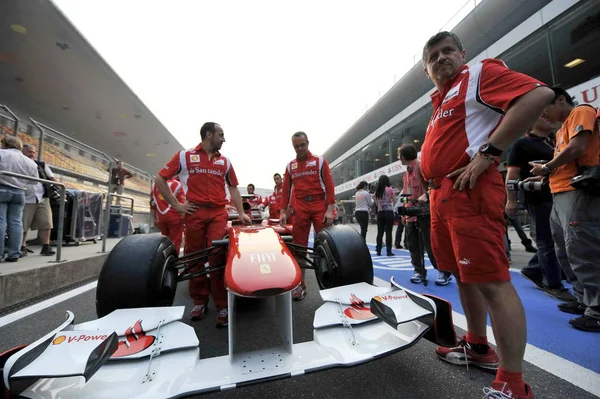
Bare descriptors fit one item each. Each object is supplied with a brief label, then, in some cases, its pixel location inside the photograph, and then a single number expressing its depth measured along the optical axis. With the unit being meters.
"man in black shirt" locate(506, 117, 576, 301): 2.72
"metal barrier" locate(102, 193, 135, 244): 4.74
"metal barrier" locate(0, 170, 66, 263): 3.54
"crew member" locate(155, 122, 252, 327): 2.71
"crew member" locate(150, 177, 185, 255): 3.98
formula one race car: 1.02
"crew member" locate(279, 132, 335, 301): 3.48
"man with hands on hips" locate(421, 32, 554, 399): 1.22
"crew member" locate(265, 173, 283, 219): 8.00
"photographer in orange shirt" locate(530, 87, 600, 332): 2.03
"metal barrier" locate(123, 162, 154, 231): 8.32
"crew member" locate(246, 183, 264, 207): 8.26
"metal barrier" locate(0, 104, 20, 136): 4.60
